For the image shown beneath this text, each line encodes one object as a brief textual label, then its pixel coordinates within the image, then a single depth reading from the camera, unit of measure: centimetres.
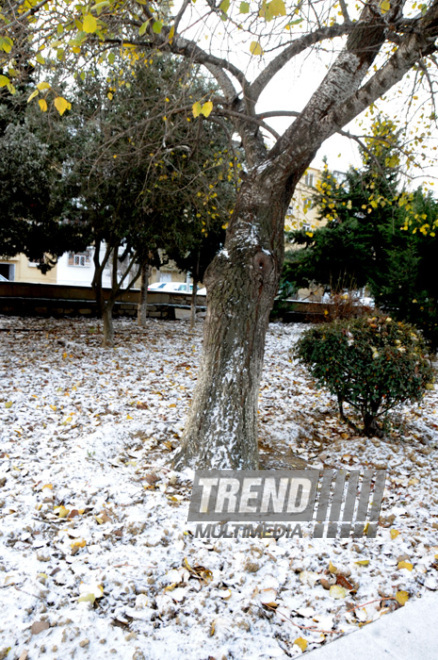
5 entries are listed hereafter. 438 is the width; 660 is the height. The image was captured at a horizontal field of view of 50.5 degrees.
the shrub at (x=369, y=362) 475
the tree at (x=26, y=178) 824
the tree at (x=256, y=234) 400
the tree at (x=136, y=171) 773
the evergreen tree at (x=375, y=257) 1101
